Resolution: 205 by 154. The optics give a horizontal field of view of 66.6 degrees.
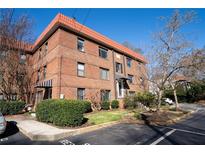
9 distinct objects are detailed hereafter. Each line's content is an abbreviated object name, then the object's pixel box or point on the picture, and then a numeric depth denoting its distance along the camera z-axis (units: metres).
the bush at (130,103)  19.39
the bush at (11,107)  14.37
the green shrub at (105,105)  17.38
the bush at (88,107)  15.23
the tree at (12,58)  16.91
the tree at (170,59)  12.56
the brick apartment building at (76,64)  14.91
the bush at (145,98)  19.12
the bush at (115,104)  18.67
